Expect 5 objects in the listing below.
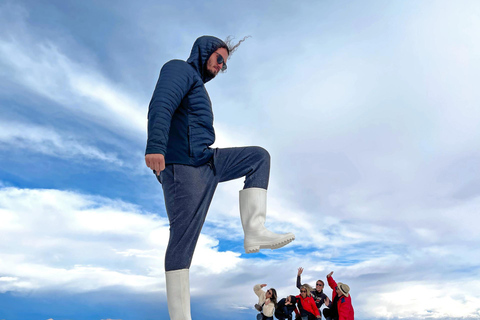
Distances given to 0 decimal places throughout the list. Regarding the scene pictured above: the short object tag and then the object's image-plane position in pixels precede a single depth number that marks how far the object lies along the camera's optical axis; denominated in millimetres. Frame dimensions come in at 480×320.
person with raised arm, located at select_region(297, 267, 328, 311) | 8156
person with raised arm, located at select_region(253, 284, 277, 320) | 7734
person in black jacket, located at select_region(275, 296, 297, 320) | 7945
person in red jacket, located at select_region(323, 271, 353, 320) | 7473
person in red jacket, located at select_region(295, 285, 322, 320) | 7895
